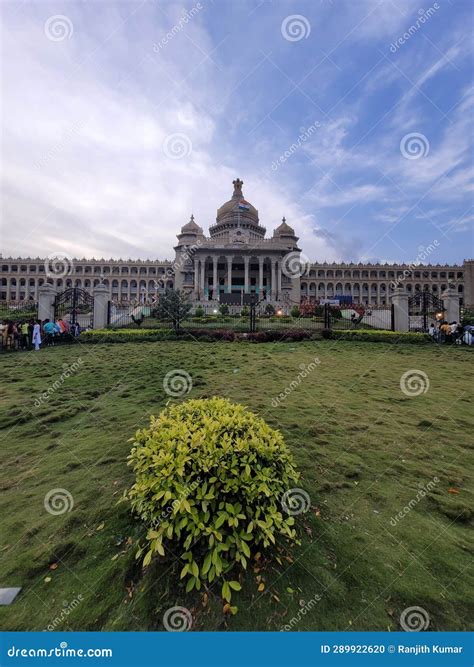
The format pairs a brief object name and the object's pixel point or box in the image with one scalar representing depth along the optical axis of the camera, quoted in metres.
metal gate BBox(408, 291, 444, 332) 18.97
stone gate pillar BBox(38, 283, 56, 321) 16.03
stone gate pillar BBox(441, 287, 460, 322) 19.05
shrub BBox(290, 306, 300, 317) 29.26
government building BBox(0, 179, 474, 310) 55.09
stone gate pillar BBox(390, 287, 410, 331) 19.25
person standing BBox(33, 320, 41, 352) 12.91
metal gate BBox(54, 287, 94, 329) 16.47
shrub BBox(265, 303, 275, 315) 31.83
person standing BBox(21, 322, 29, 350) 13.13
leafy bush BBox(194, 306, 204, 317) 26.56
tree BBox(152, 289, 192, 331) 18.81
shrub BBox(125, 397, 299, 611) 2.12
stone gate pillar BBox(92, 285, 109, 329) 18.75
